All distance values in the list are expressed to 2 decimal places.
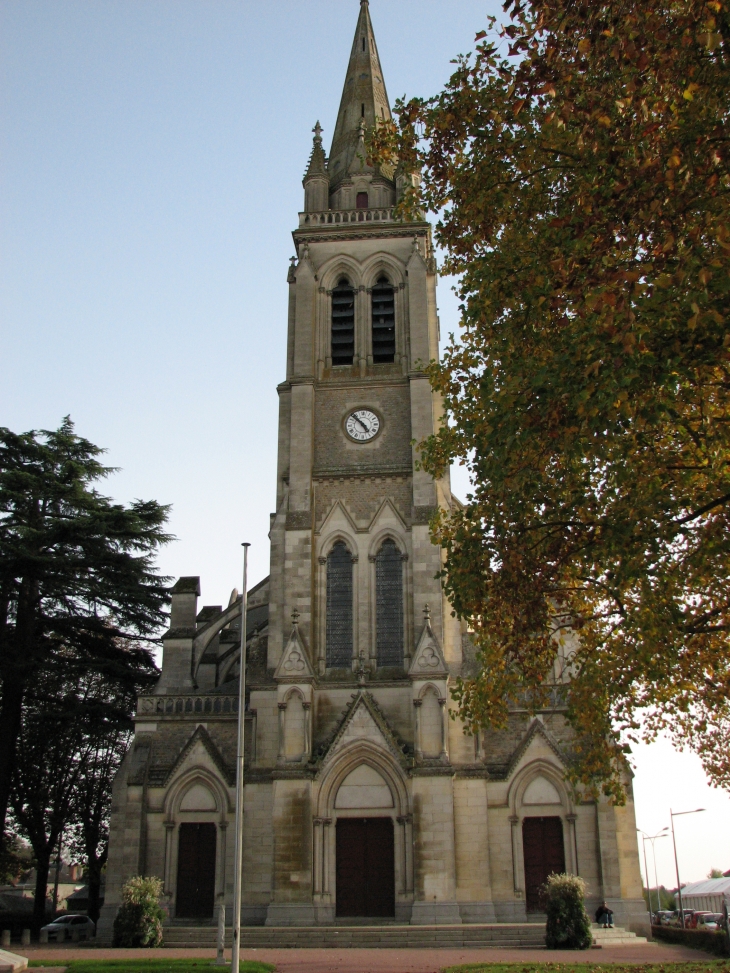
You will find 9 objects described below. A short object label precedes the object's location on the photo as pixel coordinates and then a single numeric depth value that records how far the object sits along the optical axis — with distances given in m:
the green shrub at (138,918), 25.78
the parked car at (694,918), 44.59
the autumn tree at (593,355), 10.38
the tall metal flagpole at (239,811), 18.68
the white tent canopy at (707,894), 68.44
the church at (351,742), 28.94
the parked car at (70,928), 34.82
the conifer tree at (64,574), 35.19
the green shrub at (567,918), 23.92
